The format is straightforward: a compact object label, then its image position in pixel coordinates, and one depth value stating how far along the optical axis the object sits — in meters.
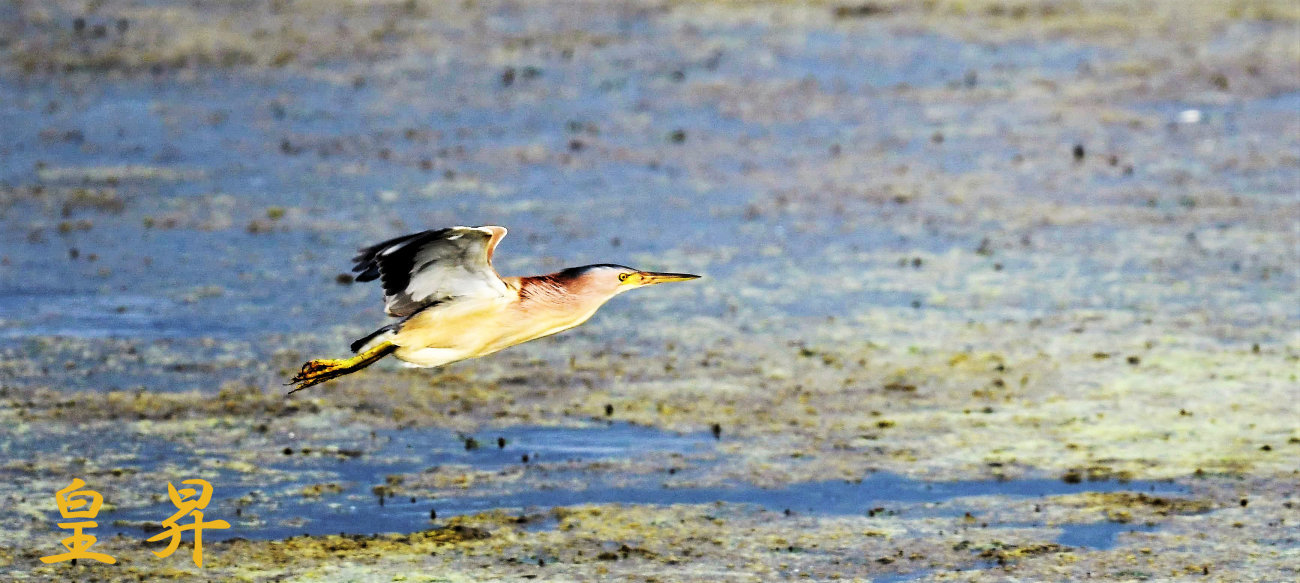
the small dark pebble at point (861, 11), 37.94
